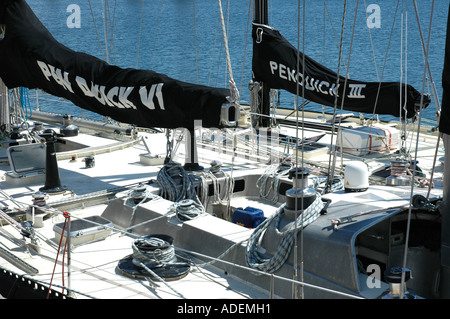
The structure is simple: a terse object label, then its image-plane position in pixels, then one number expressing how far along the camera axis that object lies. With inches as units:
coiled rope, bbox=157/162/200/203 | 288.5
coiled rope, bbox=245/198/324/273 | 211.6
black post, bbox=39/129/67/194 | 306.3
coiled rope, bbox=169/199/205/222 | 256.7
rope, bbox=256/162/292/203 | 311.7
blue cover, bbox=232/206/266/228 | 271.4
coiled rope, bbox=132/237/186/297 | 228.5
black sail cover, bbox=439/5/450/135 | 184.1
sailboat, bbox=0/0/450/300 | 210.8
